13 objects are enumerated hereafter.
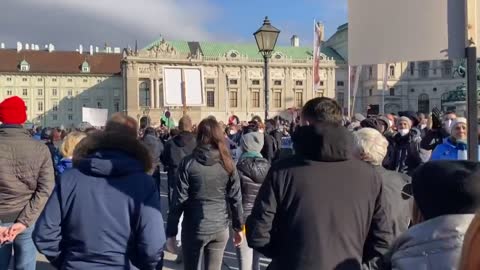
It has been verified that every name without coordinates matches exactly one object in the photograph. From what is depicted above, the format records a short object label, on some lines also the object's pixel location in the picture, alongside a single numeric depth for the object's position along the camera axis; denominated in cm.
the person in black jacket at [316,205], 256
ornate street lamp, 953
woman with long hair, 414
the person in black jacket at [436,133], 663
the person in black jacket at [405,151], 676
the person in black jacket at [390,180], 290
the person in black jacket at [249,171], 482
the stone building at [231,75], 7519
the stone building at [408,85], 7638
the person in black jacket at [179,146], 740
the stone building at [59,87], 8188
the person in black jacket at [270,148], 973
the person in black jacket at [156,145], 820
